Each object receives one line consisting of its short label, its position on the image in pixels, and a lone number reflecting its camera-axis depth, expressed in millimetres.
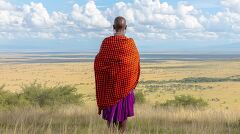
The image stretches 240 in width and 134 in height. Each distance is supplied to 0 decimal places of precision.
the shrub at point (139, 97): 23597
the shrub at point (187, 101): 21817
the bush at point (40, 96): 18078
